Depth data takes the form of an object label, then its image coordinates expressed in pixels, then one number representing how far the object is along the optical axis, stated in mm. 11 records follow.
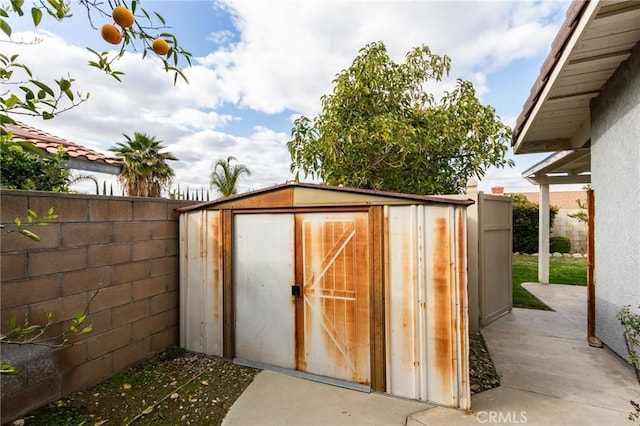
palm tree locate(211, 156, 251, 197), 15094
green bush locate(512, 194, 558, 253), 11992
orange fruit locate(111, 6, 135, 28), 1387
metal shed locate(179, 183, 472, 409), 2807
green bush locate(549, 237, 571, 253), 12109
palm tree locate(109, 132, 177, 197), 12086
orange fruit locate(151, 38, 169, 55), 1589
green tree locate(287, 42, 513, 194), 6098
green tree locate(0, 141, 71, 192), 2875
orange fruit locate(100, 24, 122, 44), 1431
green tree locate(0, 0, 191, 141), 1313
